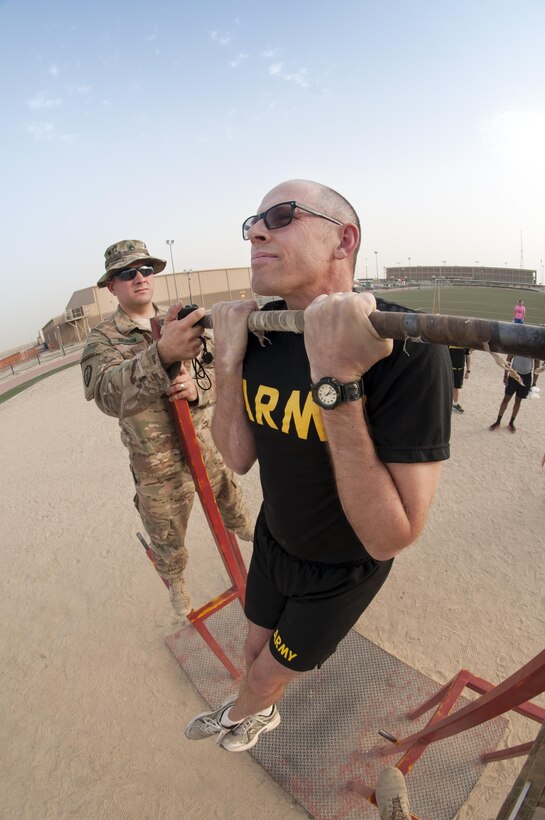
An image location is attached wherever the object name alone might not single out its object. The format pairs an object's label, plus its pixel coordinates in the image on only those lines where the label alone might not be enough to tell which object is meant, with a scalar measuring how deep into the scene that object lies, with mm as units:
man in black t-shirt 1235
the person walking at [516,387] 6152
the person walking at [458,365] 7112
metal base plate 2395
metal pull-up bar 824
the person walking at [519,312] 10292
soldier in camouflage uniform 2721
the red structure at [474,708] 1284
